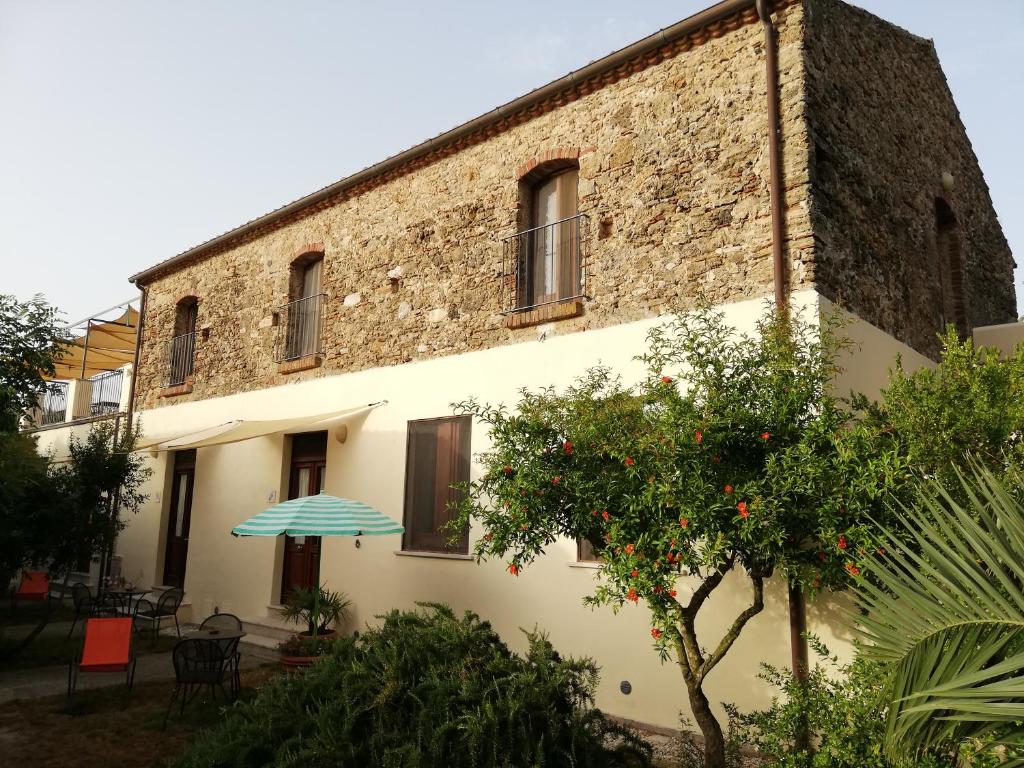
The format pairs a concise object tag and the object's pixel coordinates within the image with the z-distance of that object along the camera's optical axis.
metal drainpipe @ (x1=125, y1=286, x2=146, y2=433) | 15.69
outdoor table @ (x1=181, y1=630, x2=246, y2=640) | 7.42
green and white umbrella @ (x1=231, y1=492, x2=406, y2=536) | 7.37
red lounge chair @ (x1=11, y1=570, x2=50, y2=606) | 12.91
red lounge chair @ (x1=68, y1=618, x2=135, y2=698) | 7.60
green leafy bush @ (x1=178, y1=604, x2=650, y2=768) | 3.41
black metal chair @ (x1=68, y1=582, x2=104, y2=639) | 10.17
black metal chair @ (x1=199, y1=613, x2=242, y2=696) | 8.33
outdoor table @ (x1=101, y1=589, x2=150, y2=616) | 10.48
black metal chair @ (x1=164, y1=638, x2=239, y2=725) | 7.05
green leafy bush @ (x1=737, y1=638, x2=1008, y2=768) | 3.63
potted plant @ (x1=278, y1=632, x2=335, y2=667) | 7.97
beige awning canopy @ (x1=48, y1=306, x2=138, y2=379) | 17.16
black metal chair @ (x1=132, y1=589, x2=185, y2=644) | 10.65
